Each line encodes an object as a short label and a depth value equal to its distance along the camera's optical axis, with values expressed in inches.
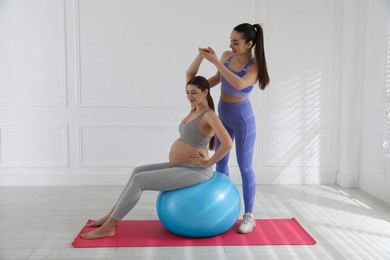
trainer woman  107.5
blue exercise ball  102.7
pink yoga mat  105.0
